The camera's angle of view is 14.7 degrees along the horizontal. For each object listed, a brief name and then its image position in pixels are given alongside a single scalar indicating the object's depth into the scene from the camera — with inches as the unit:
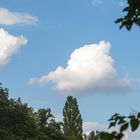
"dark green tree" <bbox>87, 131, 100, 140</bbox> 5686.0
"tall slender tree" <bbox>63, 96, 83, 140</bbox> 3993.6
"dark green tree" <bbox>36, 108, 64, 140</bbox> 3255.4
